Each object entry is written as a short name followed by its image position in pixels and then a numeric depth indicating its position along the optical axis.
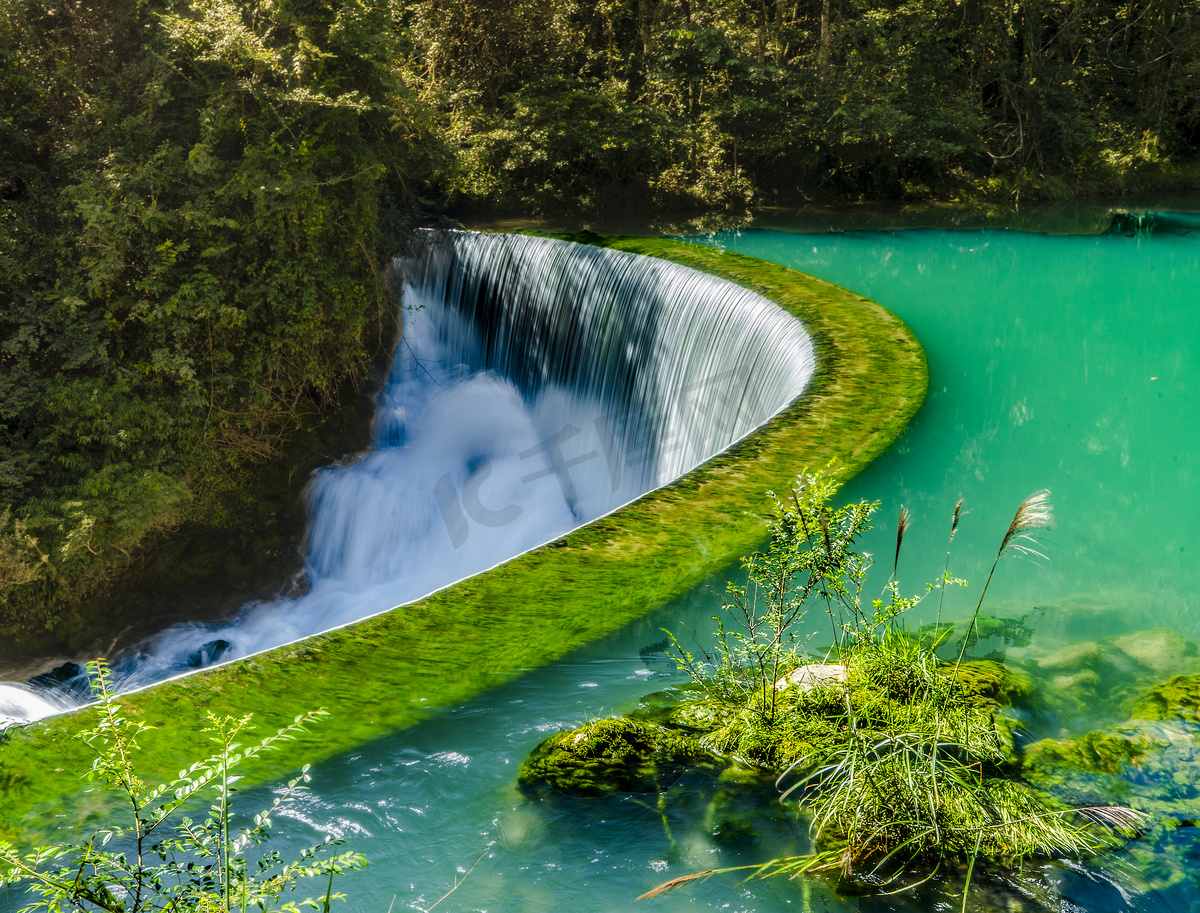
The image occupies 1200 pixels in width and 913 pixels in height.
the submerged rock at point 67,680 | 8.10
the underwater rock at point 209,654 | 8.53
